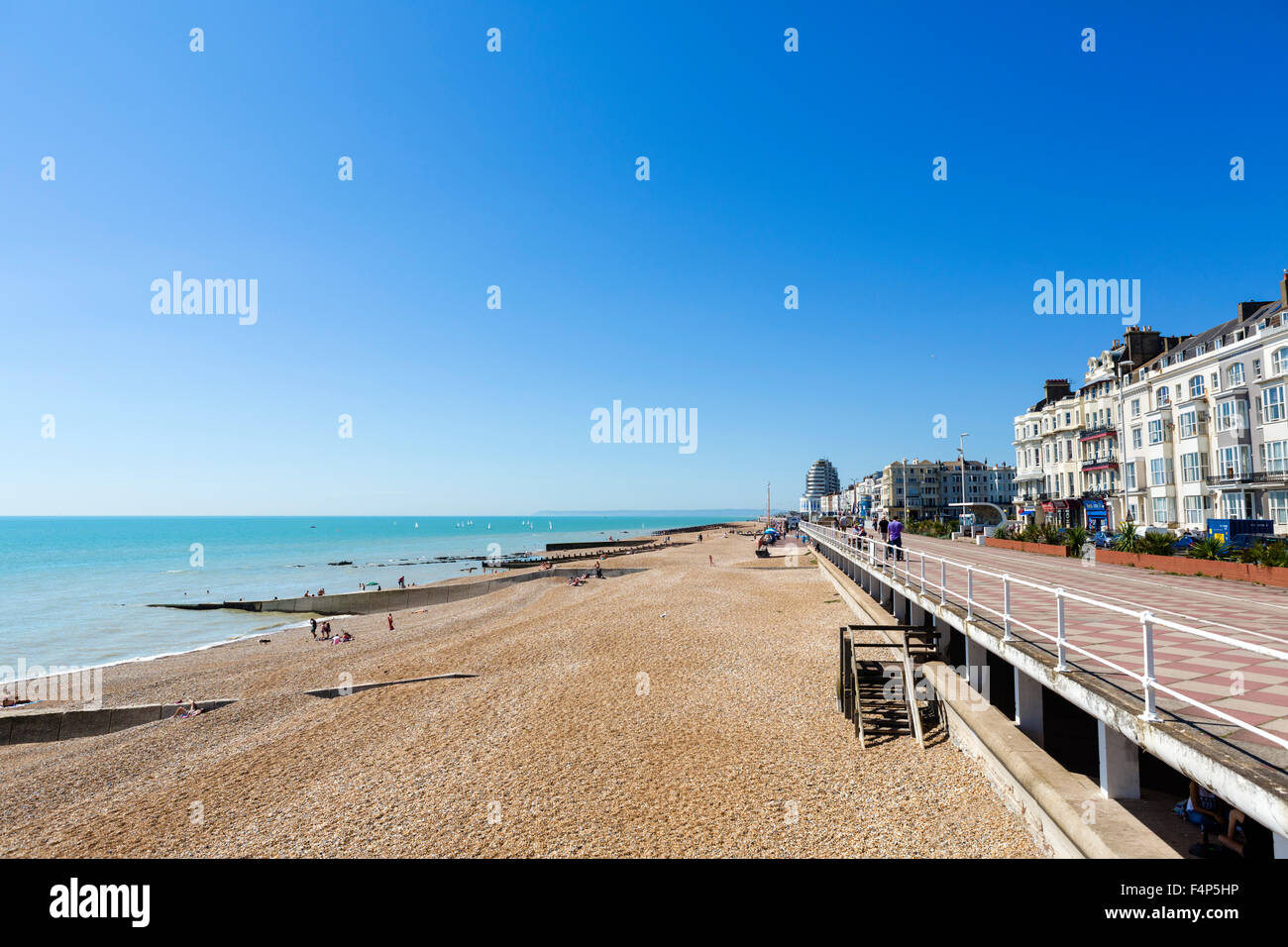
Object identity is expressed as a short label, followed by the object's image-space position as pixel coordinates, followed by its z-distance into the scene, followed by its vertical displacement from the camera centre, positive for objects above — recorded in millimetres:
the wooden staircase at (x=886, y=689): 12547 -4181
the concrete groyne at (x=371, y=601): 40688 -6192
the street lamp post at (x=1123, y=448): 41316 +2467
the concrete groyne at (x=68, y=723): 17125 -5751
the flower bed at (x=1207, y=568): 16453 -2562
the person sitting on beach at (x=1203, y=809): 6945 -3668
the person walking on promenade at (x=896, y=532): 26609 -1712
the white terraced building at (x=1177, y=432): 30016 +3047
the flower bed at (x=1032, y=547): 27878 -2919
